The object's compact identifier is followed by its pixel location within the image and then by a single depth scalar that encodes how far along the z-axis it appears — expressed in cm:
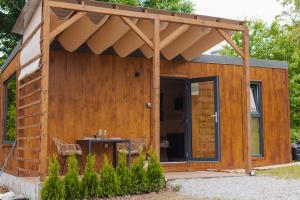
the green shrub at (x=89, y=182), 590
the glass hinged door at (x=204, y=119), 912
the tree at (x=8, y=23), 1833
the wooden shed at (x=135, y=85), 705
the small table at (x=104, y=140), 777
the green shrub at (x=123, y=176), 619
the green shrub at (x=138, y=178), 626
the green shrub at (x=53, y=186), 558
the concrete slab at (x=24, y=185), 616
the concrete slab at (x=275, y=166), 944
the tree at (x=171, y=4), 2095
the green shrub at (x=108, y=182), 603
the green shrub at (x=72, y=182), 579
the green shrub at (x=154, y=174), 639
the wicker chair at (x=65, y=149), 766
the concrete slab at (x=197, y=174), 763
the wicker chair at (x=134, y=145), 857
